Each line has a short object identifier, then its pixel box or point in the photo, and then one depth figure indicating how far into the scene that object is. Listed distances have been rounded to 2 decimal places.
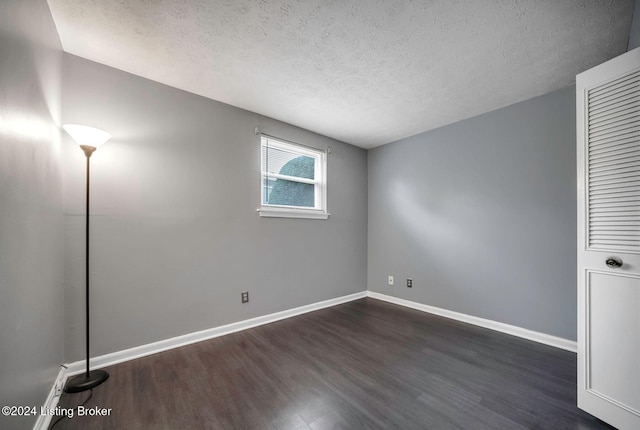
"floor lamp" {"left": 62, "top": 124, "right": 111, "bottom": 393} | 1.61
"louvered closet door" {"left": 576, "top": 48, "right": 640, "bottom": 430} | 1.33
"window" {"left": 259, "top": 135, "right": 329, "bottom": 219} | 3.01
